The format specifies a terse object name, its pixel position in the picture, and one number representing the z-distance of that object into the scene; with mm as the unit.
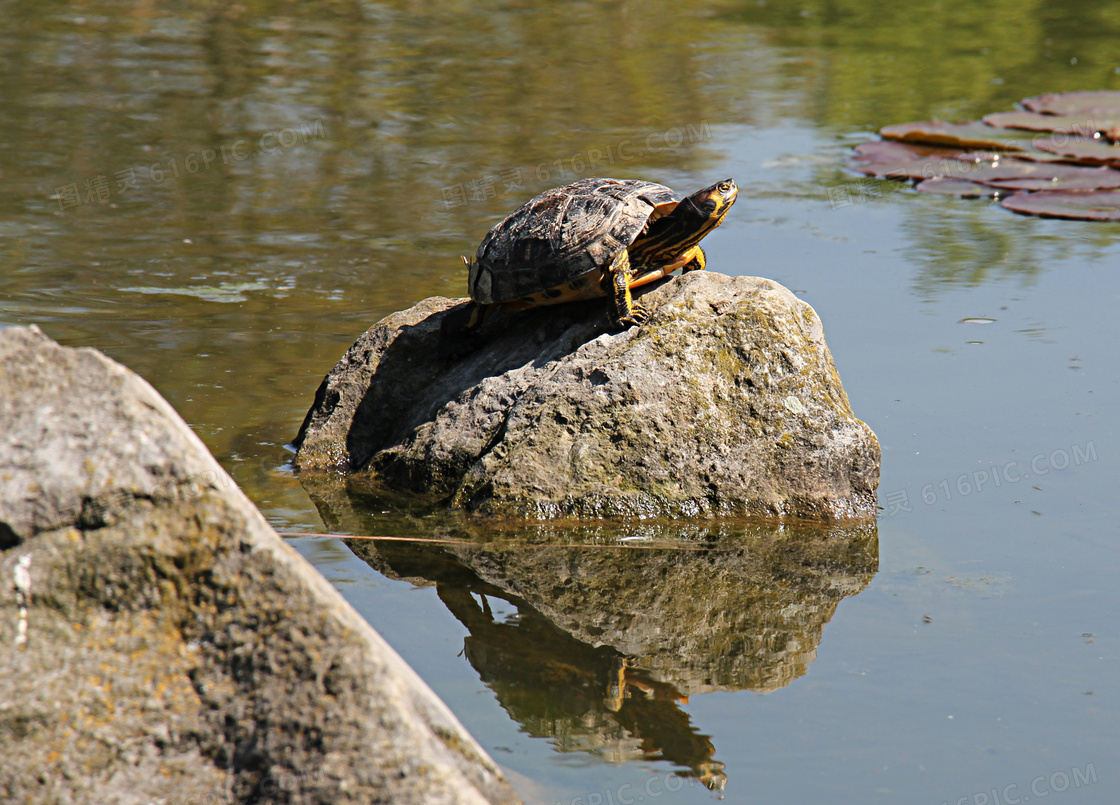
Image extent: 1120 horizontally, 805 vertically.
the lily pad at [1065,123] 19734
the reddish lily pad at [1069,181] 17234
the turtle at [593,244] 8617
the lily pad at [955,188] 17672
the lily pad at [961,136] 19516
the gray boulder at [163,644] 3988
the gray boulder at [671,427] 7926
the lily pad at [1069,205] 16094
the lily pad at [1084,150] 18203
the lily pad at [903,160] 18672
